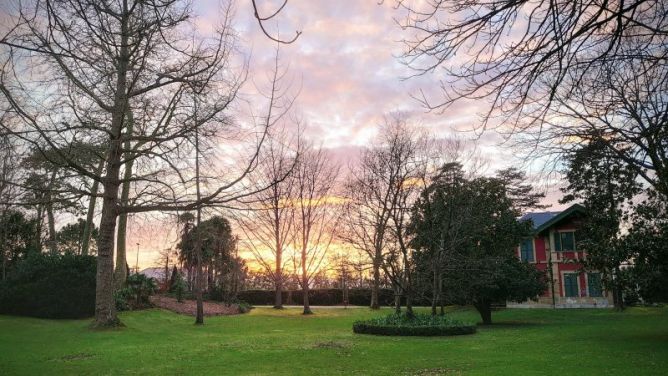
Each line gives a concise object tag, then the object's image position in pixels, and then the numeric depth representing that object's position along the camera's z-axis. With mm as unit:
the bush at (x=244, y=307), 35534
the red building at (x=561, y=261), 36750
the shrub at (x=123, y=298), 26656
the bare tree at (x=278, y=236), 38875
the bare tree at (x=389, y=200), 24564
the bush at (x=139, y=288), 28648
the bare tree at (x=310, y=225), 39906
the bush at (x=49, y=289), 22766
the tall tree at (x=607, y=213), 17578
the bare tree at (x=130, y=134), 12195
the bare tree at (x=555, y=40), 3848
